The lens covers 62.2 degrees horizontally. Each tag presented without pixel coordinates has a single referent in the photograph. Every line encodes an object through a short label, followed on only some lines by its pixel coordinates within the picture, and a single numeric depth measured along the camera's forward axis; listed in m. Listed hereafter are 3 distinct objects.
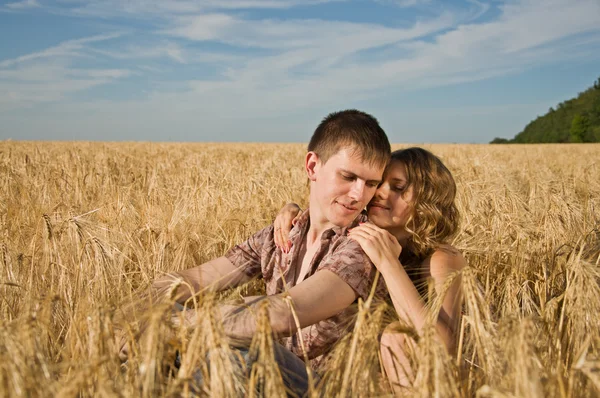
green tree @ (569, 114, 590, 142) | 56.41
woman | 2.05
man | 1.71
